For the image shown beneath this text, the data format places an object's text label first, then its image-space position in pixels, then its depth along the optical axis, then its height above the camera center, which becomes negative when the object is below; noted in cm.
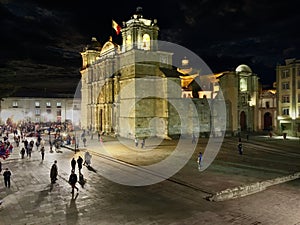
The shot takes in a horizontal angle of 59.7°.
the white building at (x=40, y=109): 6329 +196
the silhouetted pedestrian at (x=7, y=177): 1315 -307
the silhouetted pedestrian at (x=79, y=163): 1598 -287
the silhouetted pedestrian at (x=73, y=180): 1238 -301
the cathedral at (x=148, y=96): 3444 +282
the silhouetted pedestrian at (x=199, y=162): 1715 -308
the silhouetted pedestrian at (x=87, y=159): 1878 -307
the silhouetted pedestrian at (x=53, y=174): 1441 -316
